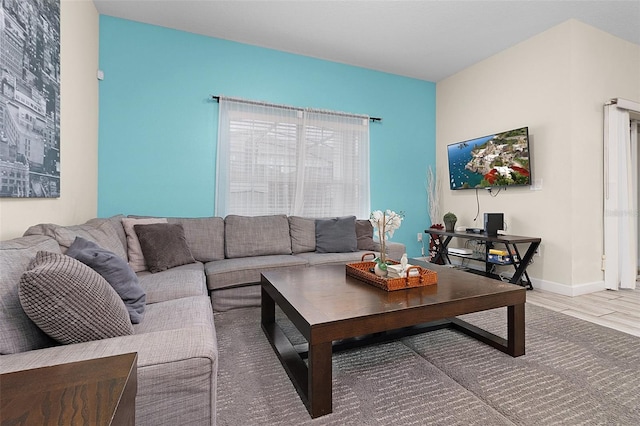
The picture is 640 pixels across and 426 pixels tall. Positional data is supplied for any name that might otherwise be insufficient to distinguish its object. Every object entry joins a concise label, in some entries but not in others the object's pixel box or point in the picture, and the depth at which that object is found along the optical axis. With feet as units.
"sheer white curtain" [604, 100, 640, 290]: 10.36
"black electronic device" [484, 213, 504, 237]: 11.17
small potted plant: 12.73
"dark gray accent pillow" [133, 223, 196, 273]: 8.02
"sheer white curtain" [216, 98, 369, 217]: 11.42
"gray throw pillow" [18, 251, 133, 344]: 3.11
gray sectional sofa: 3.11
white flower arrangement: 6.33
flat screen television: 11.03
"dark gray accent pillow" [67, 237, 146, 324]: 4.51
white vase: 6.25
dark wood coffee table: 4.38
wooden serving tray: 5.84
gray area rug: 4.32
